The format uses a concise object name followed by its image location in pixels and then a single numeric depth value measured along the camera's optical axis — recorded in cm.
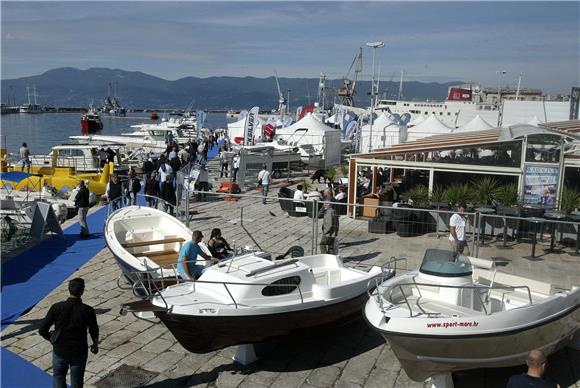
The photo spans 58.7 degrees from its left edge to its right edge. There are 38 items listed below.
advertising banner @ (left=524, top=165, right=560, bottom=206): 1464
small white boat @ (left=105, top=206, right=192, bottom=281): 1004
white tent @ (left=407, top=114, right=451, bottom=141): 3394
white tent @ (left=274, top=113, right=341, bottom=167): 3090
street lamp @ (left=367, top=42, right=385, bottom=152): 2516
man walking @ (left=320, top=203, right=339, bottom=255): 1160
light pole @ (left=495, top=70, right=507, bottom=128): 4859
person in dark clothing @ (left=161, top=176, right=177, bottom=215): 1647
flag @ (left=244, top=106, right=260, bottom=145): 2867
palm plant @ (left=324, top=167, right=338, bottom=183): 2431
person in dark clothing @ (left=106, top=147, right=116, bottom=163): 2840
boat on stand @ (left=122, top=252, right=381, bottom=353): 717
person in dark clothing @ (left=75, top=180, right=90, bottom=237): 1470
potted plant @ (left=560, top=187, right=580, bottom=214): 1405
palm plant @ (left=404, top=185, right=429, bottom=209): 1570
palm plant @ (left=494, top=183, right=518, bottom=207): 1470
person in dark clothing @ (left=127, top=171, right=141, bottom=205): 1733
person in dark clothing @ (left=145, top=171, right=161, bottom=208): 1684
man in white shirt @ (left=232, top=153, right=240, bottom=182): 2369
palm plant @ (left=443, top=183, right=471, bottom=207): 1518
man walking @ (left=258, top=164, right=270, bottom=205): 1961
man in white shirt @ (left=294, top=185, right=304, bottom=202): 1697
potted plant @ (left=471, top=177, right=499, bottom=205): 1508
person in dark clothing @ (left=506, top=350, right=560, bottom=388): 475
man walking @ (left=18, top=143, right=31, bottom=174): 2727
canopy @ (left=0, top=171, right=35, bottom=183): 2208
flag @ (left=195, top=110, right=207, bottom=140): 3612
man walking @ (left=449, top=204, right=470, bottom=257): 1112
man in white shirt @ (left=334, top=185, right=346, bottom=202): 1723
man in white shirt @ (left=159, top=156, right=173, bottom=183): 1850
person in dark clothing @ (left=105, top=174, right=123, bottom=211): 1612
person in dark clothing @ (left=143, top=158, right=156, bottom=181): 2253
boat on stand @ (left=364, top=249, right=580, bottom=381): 640
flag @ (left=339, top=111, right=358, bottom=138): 3831
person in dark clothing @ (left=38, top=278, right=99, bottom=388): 594
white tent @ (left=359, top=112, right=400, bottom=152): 3130
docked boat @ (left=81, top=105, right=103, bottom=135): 7825
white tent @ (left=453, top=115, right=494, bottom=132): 3232
